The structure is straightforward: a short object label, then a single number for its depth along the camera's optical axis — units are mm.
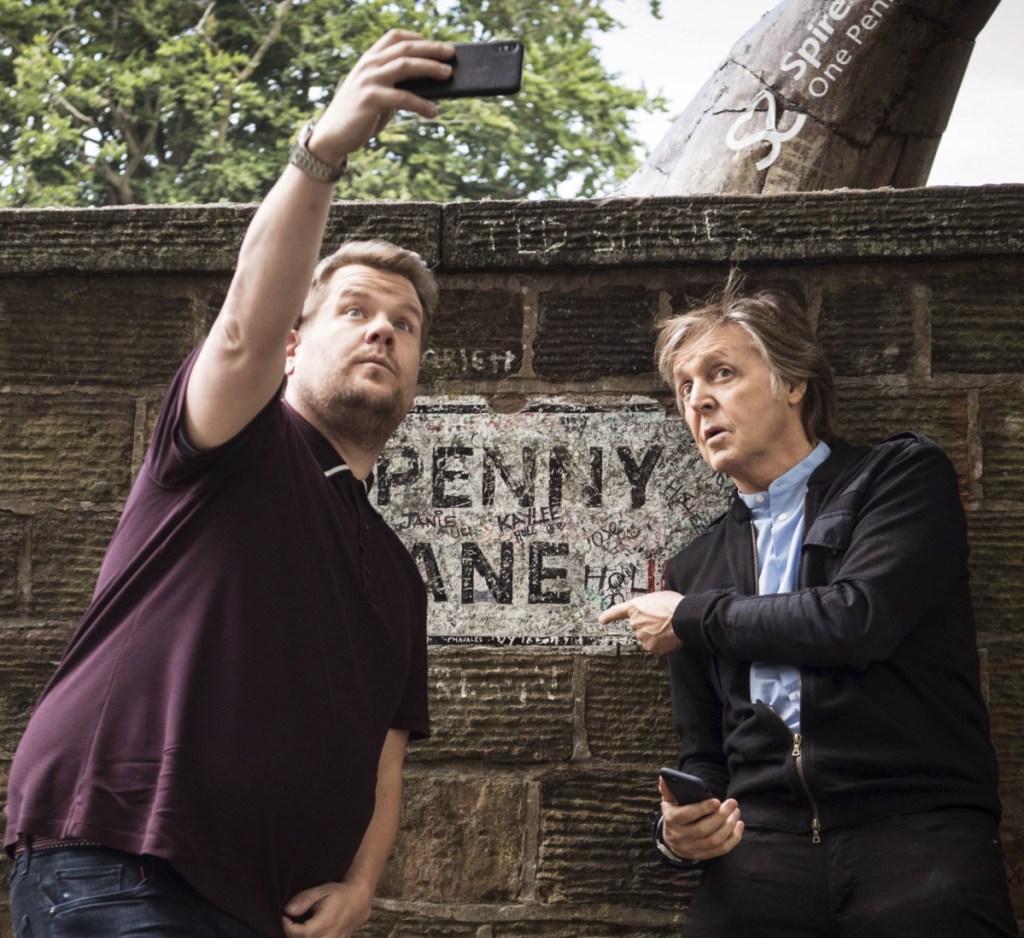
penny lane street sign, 3557
